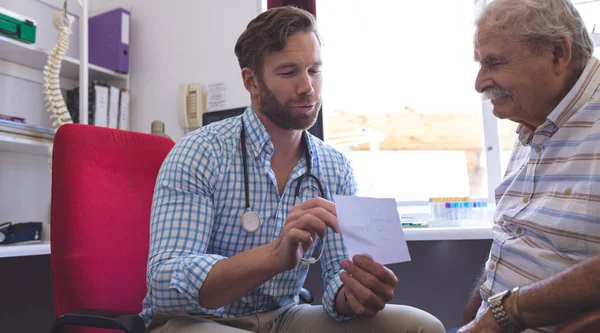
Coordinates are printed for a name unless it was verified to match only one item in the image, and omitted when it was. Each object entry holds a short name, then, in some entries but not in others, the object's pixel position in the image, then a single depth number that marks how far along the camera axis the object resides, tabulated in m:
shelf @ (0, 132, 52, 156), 2.02
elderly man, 0.95
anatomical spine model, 2.18
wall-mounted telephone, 2.52
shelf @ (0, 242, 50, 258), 1.57
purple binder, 2.62
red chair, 1.12
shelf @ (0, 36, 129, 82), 2.14
